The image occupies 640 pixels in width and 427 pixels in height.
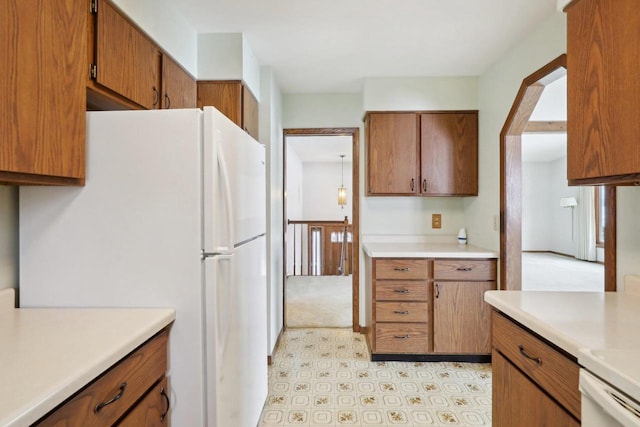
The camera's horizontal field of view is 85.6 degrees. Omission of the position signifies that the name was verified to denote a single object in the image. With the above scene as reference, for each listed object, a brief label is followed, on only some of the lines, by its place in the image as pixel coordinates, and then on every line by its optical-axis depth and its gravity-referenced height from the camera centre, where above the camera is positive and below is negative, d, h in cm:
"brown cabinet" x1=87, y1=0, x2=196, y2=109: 136 +69
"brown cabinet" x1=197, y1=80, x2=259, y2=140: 233 +81
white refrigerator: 123 -7
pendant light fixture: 809 +48
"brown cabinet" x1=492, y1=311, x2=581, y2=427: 97 -53
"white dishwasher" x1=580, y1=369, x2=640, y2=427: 68 -40
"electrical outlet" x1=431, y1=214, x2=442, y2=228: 332 -5
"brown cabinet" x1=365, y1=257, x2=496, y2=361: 269 -71
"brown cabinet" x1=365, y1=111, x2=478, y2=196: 305 +56
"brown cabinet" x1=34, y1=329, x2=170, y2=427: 77 -47
